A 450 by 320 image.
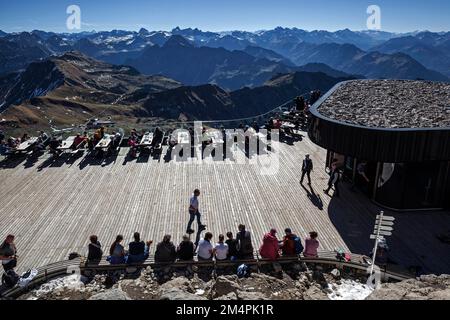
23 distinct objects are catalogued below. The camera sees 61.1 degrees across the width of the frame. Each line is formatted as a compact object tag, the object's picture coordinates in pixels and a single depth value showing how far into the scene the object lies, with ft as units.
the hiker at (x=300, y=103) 74.00
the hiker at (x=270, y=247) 32.19
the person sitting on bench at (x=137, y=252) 31.94
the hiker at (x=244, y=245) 32.35
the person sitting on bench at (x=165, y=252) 31.86
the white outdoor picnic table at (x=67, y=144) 59.62
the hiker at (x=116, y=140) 62.12
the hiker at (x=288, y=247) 32.81
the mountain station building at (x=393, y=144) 39.14
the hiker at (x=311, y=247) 32.73
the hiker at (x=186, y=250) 32.22
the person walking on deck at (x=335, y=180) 46.19
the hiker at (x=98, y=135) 61.93
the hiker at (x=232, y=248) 32.63
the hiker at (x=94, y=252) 32.02
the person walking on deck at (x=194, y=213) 39.09
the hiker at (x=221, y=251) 32.12
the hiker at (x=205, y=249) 32.30
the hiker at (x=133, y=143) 59.57
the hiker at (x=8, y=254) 30.68
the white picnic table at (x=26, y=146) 58.61
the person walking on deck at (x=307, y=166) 48.98
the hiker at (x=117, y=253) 31.68
